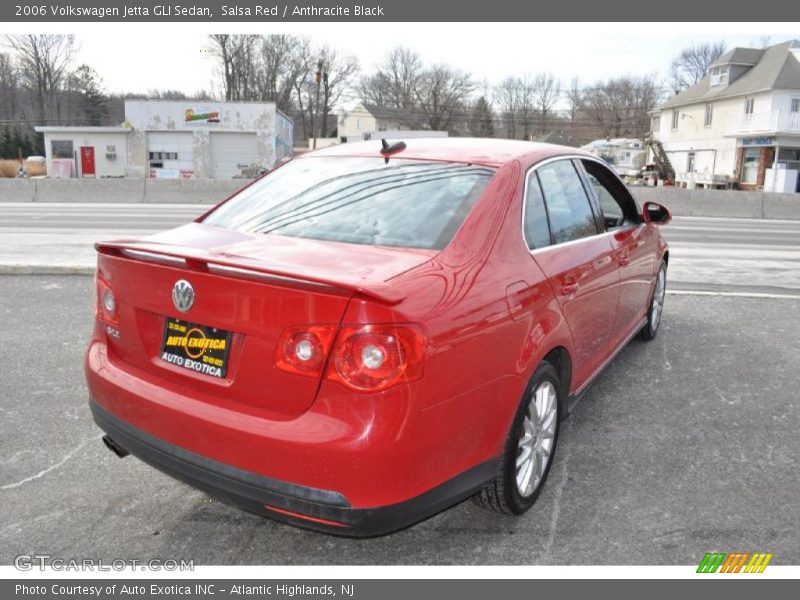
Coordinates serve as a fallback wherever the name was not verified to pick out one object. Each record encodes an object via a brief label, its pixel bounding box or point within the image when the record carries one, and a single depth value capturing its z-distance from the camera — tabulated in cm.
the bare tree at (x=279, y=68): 7369
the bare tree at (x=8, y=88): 7312
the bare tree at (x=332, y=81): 7900
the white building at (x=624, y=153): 6281
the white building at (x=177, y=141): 4166
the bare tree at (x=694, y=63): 8290
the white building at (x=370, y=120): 8288
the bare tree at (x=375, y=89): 8719
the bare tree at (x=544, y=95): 9000
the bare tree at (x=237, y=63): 6925
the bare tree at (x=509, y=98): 8825
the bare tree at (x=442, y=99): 8356
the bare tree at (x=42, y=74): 7050
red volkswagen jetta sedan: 225
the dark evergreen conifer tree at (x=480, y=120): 8419
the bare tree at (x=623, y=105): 8388
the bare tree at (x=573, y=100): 8962
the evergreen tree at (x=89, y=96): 7575
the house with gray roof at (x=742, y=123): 4006
